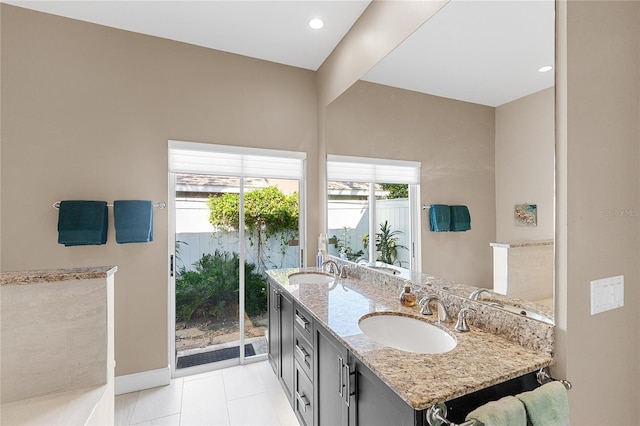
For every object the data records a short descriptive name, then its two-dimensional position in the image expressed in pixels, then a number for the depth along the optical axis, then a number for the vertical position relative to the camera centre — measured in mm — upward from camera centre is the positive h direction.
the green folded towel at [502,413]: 866 -581
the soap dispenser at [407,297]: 1702 -464
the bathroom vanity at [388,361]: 969 -530
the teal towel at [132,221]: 2334 -39
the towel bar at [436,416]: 893 -598
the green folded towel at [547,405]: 921 -593
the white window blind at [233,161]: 2658 +528
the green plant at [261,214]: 2857 +19
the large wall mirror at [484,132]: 1173 +421
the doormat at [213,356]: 2725 -1313
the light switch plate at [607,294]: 1126 -300
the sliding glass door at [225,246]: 2715 -295
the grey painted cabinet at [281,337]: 2092 -929
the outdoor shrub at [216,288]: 2742 -689
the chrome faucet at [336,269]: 2566 -467
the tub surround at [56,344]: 1459 -651
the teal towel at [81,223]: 2178 -51
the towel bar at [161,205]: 2534 +93
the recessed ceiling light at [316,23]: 2361 +1540
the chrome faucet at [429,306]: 1457 -461
